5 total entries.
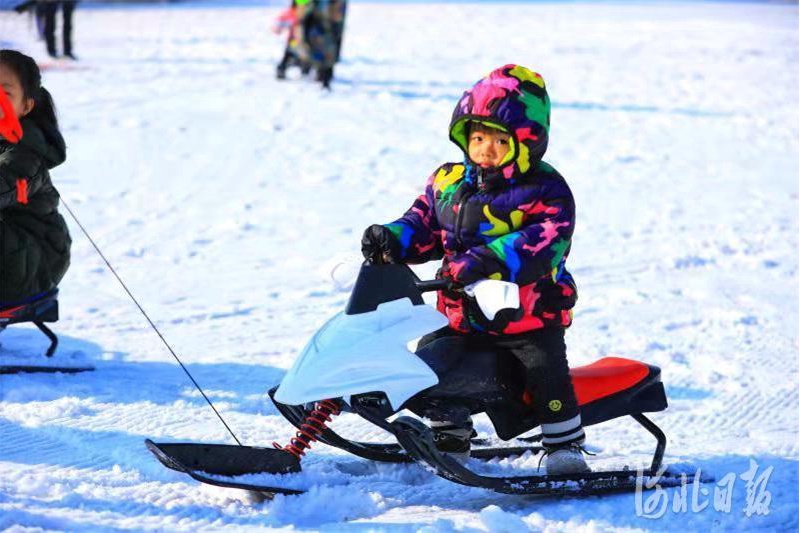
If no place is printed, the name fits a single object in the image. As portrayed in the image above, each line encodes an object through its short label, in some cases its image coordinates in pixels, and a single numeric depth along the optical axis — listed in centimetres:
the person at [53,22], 2622
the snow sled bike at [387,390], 584
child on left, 810
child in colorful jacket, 633
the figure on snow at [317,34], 2434
